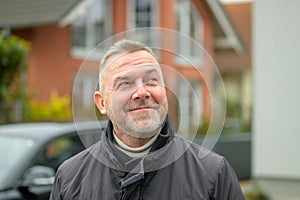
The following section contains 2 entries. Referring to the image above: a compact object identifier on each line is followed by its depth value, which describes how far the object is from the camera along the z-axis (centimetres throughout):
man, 233
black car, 570
